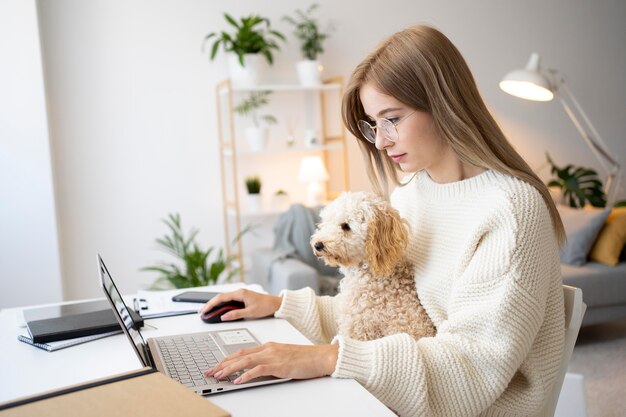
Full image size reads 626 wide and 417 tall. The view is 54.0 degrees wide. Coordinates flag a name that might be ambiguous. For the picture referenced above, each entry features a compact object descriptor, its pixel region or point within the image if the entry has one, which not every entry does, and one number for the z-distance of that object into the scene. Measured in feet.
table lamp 12.75
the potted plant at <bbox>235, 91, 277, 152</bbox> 12.35
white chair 3.92
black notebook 4.26
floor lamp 11.77
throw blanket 11.31
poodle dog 4.35
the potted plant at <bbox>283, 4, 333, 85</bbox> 12.67
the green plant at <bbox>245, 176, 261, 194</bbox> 12.62
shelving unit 12.77
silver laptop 3.32
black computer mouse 4.71
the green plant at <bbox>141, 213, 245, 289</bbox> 10.79
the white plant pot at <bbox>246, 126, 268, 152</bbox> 12.32
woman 3.42
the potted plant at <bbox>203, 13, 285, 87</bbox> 11.85
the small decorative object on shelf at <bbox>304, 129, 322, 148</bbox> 12.95
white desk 3.07
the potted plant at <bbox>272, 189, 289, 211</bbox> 13.00
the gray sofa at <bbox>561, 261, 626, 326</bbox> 10.79
